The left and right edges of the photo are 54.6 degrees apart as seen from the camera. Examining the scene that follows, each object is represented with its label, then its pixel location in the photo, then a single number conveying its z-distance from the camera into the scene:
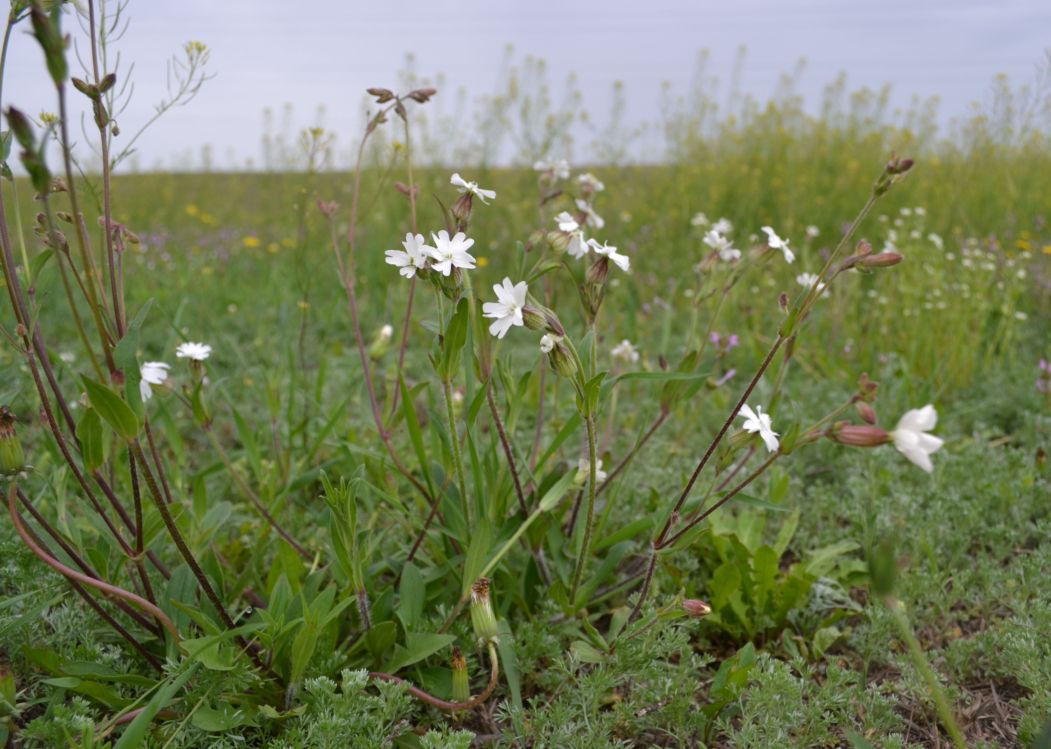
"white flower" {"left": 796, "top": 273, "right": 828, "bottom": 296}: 0.56
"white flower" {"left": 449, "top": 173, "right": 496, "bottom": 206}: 0.50
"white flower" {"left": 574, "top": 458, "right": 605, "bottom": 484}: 0.51
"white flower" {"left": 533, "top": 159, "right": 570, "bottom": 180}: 0.63
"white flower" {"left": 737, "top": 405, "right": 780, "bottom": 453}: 0.47
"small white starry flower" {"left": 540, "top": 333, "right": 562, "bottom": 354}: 0.46
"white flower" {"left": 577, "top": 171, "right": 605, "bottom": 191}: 0.65
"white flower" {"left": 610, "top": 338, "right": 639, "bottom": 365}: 0.71
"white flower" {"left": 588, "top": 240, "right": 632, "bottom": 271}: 0.49
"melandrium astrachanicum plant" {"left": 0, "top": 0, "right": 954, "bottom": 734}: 0.44
